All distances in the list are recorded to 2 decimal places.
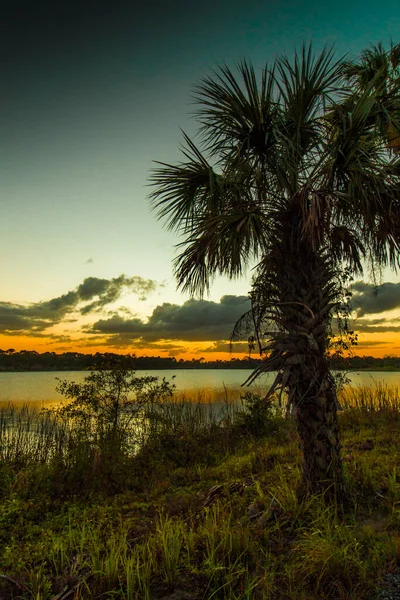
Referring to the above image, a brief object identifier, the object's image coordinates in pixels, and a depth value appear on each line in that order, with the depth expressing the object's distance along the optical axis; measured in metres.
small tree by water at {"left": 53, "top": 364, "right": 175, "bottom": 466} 8.76
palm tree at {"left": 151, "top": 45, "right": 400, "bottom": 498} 4.51
